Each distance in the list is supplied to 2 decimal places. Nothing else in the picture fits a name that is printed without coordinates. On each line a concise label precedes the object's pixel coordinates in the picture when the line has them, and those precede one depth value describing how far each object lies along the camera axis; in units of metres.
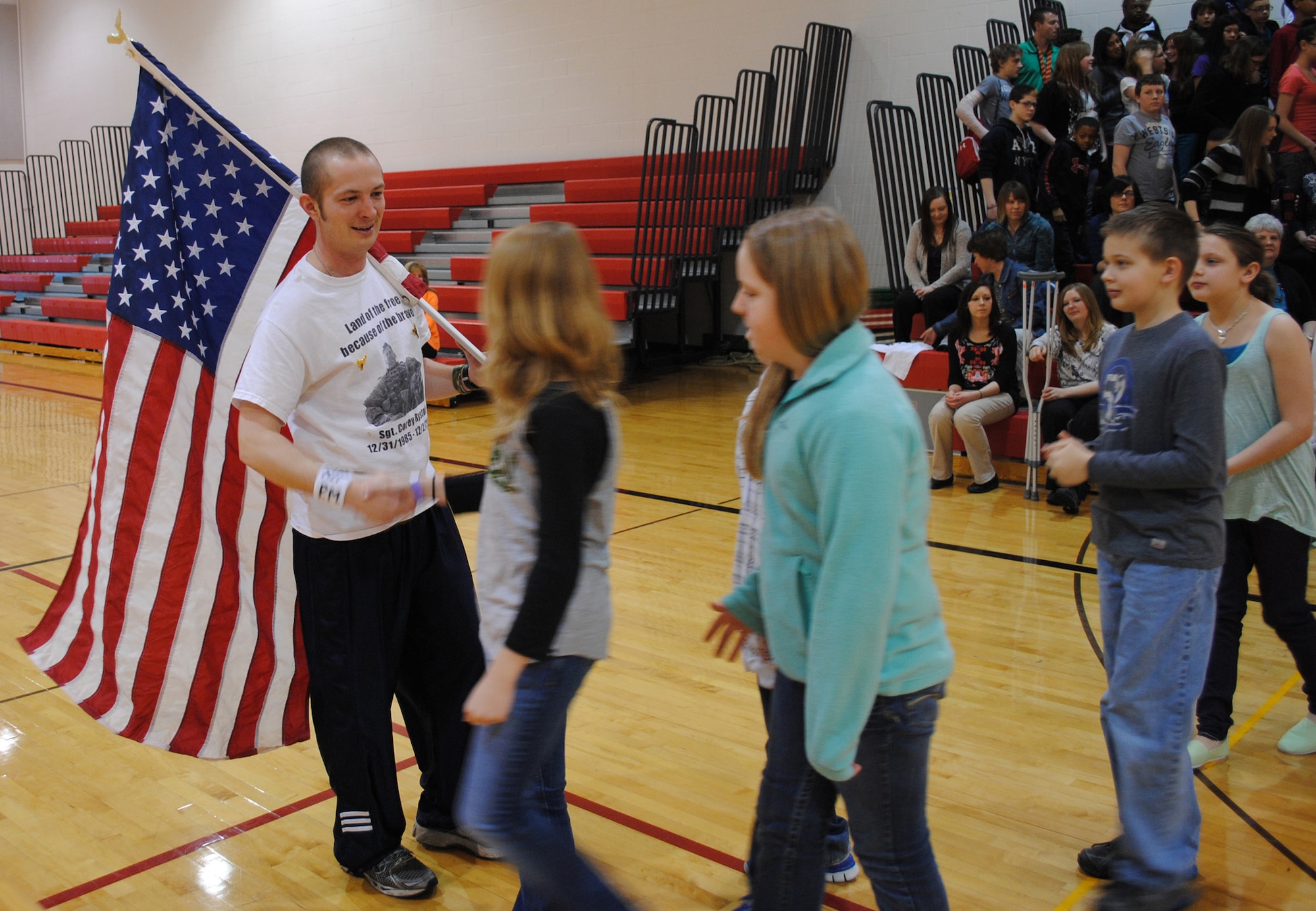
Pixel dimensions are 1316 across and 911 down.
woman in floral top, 5.86
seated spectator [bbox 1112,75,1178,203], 6.69
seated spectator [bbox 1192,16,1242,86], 6.95
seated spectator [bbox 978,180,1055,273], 6.68
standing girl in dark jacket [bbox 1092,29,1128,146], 7.48
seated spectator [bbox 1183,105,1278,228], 6.09
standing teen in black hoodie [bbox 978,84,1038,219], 7.21
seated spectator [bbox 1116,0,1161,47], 7.42
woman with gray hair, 5.37
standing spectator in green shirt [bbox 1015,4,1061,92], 7.76
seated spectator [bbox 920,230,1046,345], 6.36
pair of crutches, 5.56
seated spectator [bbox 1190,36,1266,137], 6.65
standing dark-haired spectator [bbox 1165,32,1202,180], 7.04
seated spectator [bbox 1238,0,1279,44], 7.05
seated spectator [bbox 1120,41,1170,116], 7.03
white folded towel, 6.59
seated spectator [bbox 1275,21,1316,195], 6.23
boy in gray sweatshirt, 1.90
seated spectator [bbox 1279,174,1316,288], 5.95
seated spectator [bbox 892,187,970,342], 7.18
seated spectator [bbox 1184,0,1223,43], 7.10
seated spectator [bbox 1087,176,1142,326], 6.39
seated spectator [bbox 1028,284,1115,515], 5.39
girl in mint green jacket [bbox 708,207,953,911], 1.32
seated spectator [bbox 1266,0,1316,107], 6.78
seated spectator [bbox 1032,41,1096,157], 7.29
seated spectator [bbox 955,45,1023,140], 7.59
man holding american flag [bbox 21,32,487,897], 2.23
